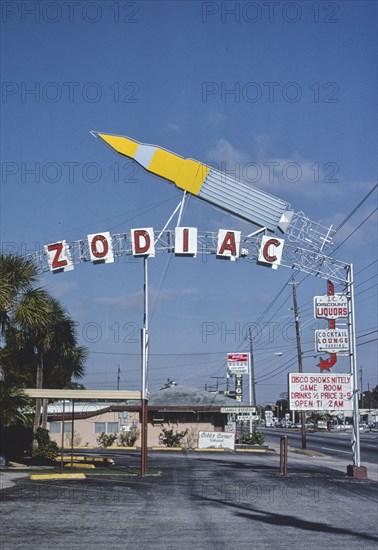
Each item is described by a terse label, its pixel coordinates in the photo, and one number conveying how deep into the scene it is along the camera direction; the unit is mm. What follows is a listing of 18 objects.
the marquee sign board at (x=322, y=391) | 30953
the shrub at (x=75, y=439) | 52762
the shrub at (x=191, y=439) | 52594
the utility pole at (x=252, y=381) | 74625
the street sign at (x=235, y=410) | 51125
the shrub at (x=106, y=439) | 51844
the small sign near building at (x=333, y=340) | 31219
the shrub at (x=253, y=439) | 55656
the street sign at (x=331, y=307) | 31406
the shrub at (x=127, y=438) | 52500
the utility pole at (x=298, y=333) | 54766
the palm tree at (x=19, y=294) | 28703
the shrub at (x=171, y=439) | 51812
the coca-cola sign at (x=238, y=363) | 69500
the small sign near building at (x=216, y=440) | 49125
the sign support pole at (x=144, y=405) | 28219
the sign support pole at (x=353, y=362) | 29906
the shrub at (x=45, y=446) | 33875
